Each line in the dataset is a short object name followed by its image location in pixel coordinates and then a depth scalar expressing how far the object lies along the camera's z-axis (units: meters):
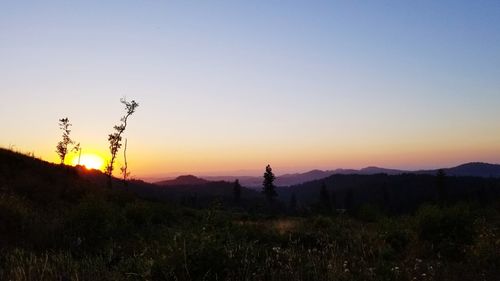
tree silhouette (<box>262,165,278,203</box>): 106.31
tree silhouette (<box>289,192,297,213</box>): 159.14
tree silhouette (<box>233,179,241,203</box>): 123.38
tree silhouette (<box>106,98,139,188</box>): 57.78
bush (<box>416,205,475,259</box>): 12.32
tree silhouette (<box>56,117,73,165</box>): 65.25
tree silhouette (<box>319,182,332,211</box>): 106.59
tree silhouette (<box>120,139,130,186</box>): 60.91
